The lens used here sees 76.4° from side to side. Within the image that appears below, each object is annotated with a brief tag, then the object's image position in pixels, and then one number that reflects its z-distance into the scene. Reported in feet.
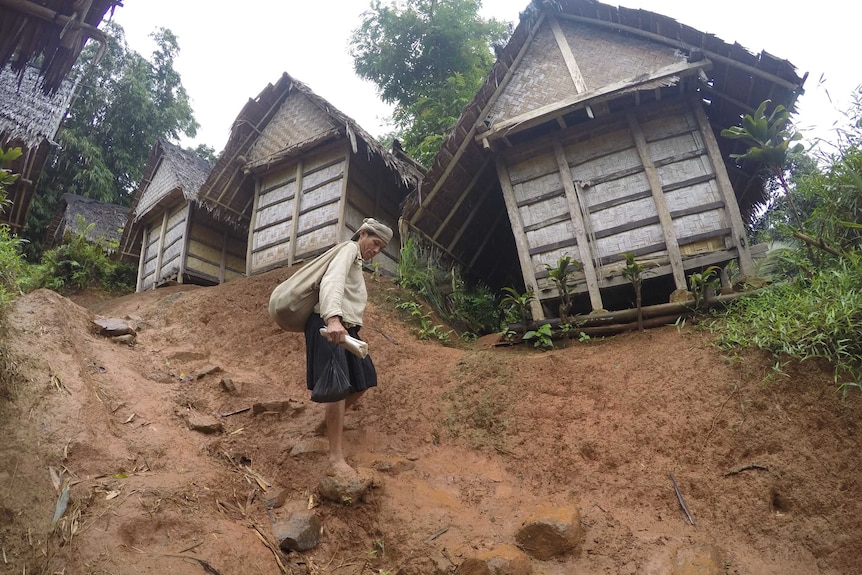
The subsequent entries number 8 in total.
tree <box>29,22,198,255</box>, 70.49
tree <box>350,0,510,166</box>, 51.91
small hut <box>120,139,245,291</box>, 39.83
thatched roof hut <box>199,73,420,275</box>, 30.86
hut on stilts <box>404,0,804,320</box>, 19.97
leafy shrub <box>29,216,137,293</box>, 40.86
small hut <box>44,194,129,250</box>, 57.16
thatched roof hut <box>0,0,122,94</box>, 10.55
